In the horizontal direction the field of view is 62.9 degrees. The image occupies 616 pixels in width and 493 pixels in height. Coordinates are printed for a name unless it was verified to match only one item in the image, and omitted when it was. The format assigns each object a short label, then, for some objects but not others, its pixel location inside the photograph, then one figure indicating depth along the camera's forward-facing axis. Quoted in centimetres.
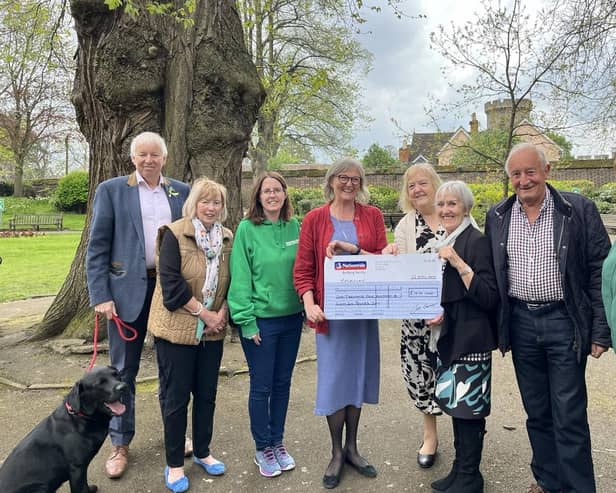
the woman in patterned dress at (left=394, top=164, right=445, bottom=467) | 348
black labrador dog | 277
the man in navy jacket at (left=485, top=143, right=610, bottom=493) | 283
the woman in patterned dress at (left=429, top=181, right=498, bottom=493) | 298
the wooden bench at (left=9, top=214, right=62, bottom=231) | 2716
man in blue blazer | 343
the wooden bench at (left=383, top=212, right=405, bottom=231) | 2058
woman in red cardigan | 328
